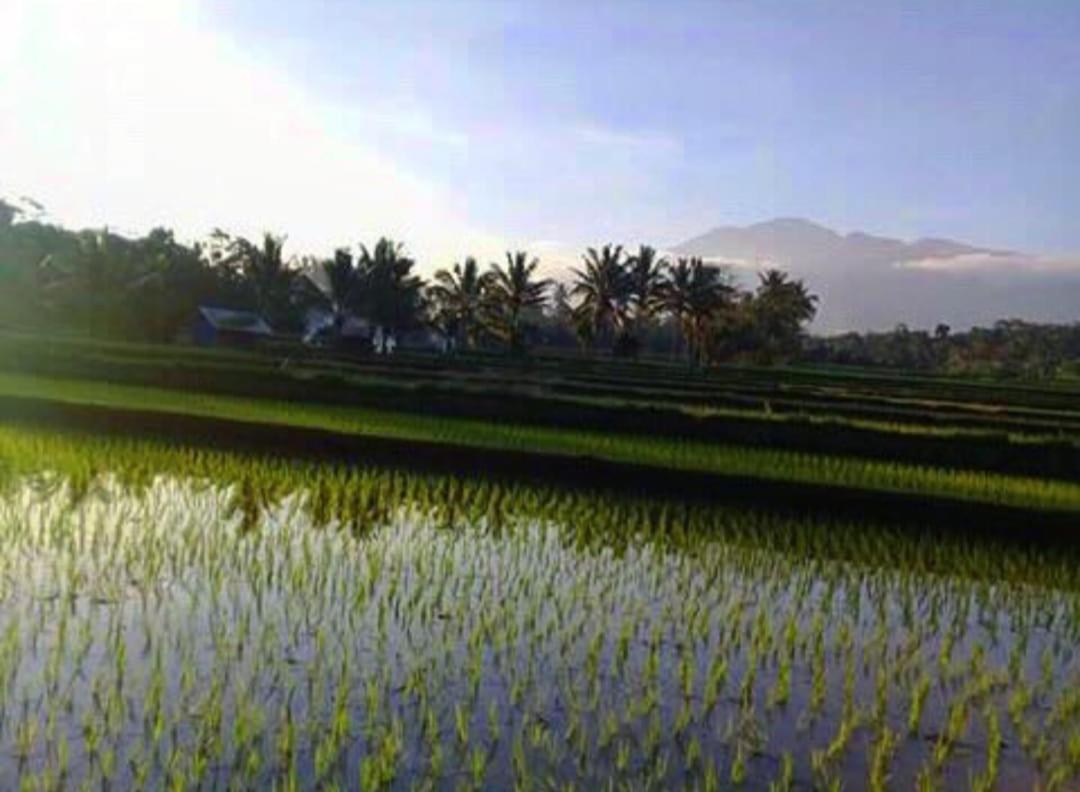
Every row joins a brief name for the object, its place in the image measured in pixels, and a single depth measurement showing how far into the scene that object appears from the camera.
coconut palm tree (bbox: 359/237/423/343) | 47.78
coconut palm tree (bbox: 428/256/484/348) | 50.62
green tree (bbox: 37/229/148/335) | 36.25
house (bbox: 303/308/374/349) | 46.02
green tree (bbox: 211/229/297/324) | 48.22
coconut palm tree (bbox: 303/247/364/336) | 47.44
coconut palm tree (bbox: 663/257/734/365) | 47.09
